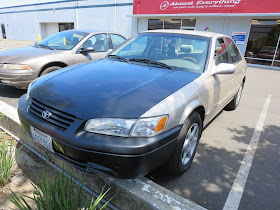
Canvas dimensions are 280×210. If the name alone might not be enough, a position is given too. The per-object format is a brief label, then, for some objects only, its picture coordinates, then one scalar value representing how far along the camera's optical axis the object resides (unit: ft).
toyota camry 5.93
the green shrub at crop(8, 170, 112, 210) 5.13
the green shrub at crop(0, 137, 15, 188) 6.76
